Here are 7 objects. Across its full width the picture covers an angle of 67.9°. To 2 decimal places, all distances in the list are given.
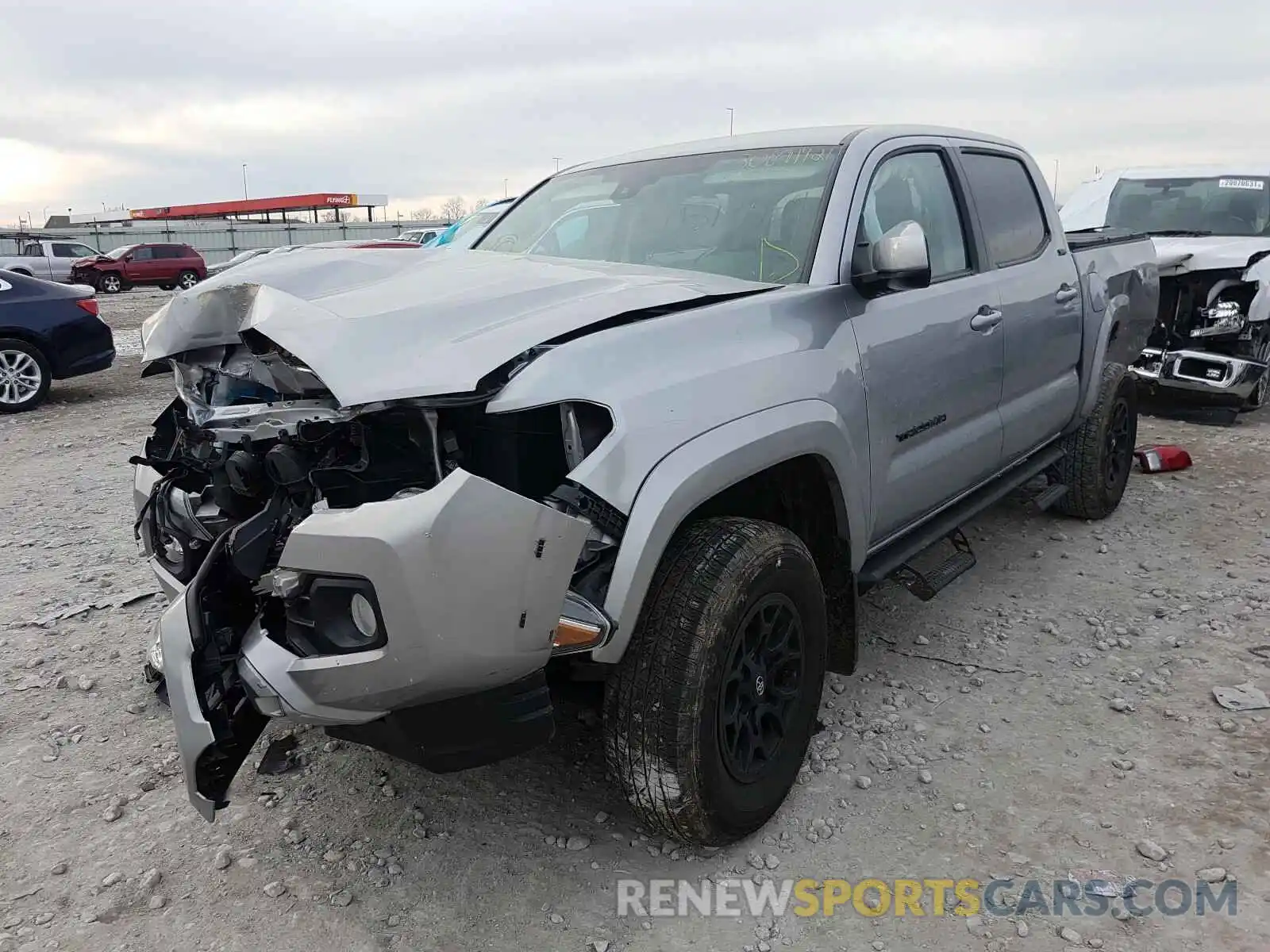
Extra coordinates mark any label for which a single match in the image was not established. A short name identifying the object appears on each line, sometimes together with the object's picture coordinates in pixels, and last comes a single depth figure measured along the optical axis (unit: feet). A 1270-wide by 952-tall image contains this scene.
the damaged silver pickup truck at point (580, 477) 6.50
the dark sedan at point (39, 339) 28.48
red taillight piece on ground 20.22
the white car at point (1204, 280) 24.59
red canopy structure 177.47
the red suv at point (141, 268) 85.66
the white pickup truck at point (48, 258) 72.18
